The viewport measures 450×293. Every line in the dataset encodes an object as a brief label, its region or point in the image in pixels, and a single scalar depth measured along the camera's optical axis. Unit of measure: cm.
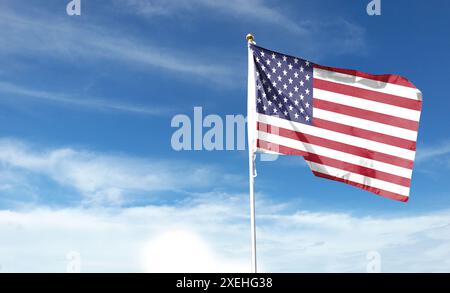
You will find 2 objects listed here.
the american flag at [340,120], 1284
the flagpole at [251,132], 1187
